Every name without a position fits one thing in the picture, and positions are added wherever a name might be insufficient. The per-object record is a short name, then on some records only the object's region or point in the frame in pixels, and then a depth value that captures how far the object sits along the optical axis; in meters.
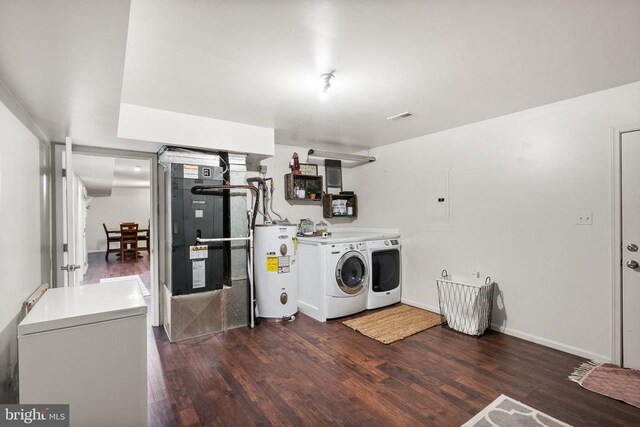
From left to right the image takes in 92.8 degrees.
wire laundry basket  3.00
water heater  3.53
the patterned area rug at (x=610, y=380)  2.02
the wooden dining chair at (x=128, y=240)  8.55
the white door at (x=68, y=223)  2.18
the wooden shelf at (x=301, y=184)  4.14
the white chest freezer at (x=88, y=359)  1.28
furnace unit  3.03
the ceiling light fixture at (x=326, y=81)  2.11
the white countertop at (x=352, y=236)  3.59
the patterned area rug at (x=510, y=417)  1.77
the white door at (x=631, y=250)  2.33
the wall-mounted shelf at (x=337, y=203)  4.52
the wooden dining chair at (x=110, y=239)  9.41
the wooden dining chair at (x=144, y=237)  9.41
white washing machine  3.50
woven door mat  3.07
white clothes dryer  3.83
